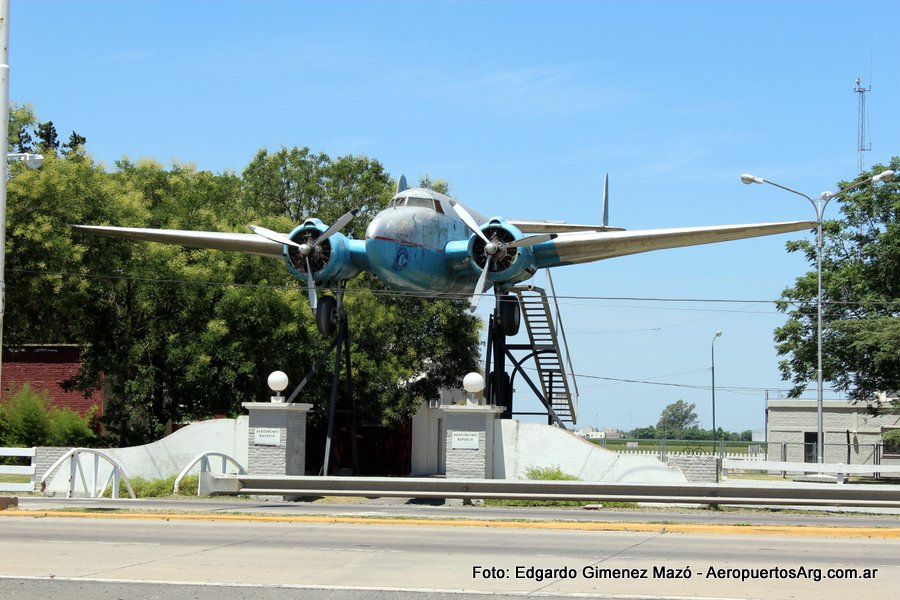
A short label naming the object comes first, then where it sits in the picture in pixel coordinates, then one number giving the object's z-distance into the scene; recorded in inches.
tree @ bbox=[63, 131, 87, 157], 2840.1
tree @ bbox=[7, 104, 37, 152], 1599.4
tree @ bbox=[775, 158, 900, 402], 1913.1
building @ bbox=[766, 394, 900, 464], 2313.0
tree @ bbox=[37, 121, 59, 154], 2768.2
